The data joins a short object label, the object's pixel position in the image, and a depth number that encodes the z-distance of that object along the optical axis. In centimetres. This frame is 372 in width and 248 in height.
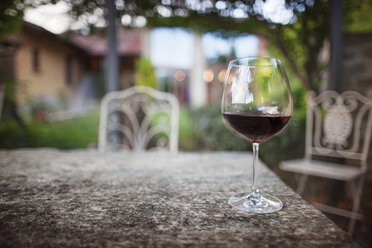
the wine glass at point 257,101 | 56
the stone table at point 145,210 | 42
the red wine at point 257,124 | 57
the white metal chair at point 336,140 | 223
